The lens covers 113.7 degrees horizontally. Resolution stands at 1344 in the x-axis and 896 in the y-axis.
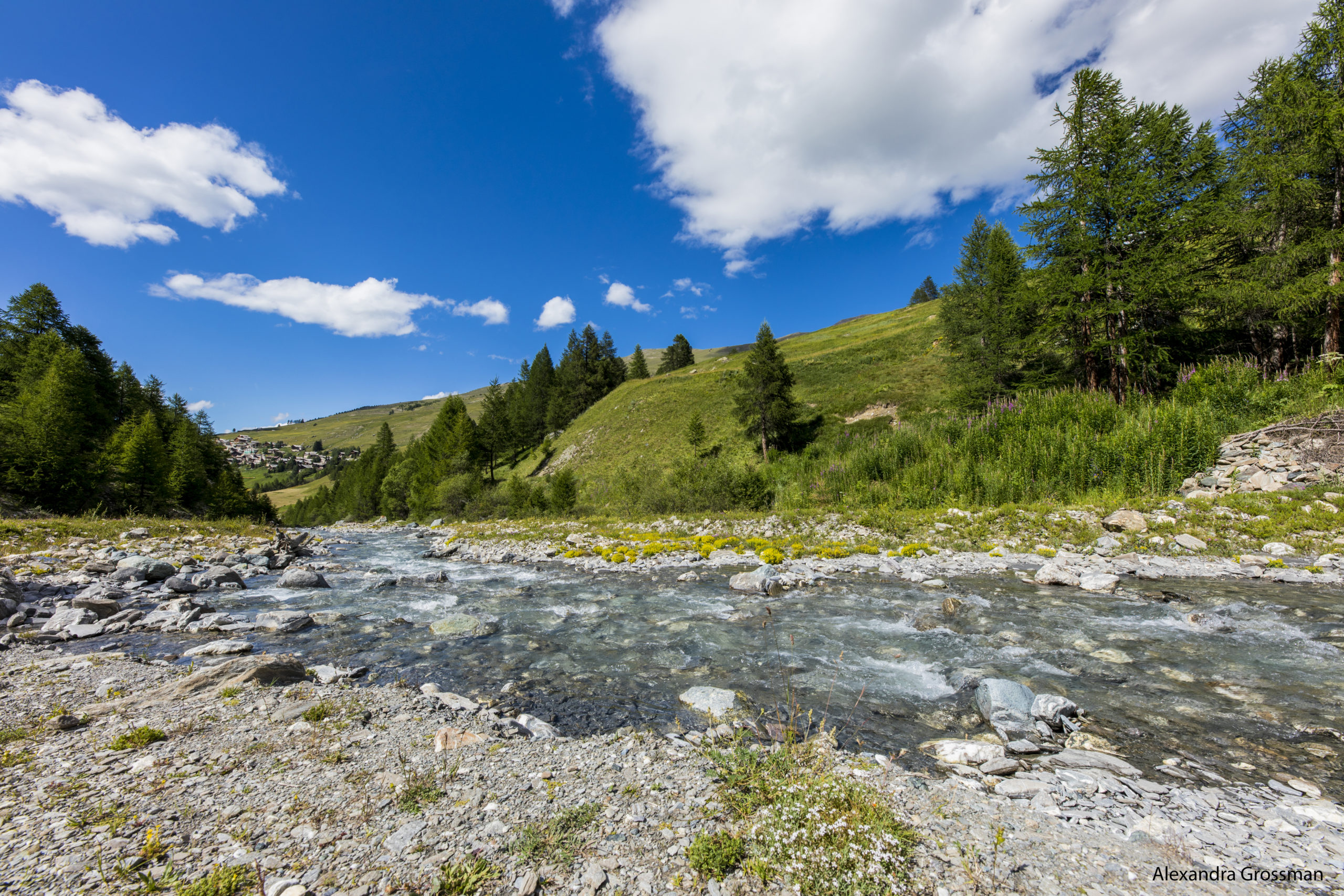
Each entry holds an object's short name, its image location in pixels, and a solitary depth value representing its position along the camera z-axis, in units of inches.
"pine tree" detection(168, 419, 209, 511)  1211.2
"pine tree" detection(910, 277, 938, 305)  4160.9
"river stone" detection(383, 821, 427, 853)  105.7
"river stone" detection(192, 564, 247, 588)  437.7
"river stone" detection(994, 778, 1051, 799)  131.5
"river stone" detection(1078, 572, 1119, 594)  337.1
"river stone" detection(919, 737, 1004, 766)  153.4
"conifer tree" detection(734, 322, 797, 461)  1211.2
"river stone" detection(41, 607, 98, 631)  286.5
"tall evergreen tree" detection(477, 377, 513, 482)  2137.1
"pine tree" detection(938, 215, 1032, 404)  930.7
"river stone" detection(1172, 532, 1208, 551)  386.0
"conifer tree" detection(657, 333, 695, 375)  2891.2
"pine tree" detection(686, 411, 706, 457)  1381.6
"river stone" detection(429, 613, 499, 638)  312.3
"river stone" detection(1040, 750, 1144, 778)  144.5
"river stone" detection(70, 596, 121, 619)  316.5
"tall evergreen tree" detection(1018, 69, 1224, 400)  663.1
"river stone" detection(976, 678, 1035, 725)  179.5
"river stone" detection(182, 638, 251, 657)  256.5
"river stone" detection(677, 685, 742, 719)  196.2
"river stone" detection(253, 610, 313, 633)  311.3
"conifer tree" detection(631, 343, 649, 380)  2687.0
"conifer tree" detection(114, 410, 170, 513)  992.2
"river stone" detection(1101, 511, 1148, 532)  436.1
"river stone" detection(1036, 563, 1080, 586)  357.4
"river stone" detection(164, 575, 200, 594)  408.8
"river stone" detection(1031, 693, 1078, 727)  175.8
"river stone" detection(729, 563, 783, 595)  392.8
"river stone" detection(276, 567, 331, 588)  465.7
